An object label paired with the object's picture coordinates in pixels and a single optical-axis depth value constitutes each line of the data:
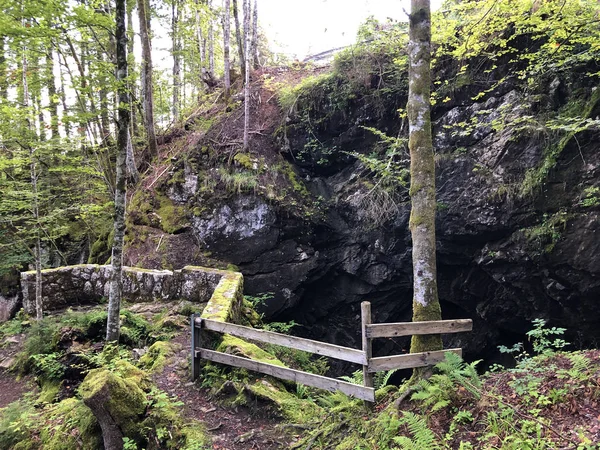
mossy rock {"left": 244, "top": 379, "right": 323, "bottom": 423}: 4.70
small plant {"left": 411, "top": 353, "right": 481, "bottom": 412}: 3.85
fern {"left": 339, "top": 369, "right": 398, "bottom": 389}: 5.21
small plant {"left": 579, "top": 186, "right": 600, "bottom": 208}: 8.10
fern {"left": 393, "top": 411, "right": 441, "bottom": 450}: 3.20
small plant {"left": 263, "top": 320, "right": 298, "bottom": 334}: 9.83
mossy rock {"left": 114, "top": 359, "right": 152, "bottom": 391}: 4.52
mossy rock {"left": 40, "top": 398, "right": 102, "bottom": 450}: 4.20
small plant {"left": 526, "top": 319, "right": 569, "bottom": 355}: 4.43
